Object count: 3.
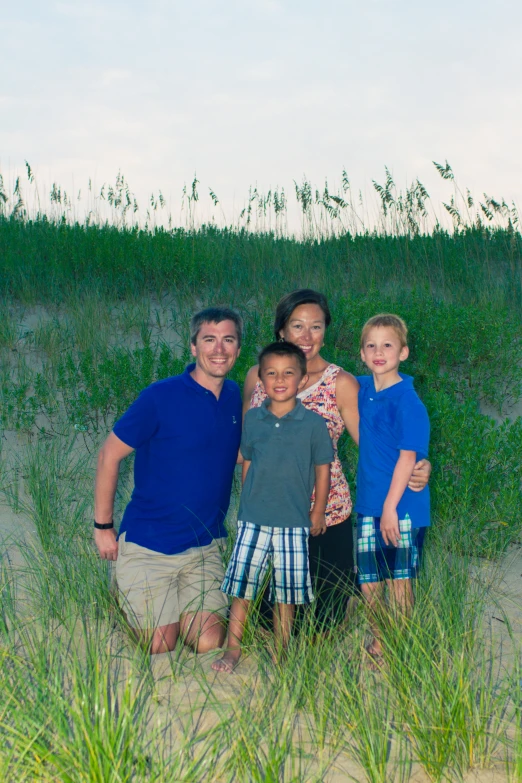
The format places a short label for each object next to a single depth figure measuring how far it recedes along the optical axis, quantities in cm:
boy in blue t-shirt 321
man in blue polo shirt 355
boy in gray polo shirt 328
